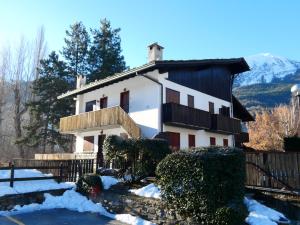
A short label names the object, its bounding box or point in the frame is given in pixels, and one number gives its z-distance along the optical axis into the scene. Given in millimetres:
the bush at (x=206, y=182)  6169
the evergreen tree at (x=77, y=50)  29749
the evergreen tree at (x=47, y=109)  26604
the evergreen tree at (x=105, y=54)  28910
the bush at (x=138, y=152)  9167
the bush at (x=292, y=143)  11531
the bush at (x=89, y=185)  8601
